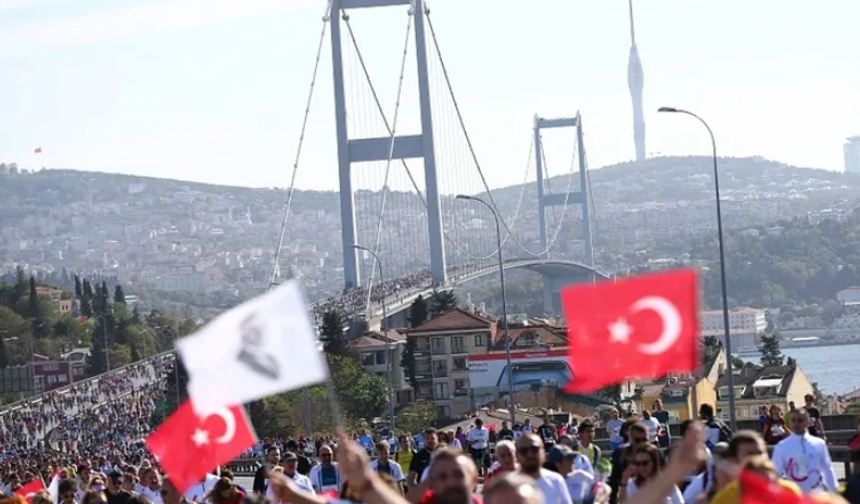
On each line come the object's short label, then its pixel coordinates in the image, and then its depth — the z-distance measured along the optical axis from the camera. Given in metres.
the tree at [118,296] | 176.73
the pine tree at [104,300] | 167.75
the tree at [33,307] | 164.50
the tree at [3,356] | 137.62
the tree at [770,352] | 103.38
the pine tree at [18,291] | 169.50
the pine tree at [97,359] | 143.88
